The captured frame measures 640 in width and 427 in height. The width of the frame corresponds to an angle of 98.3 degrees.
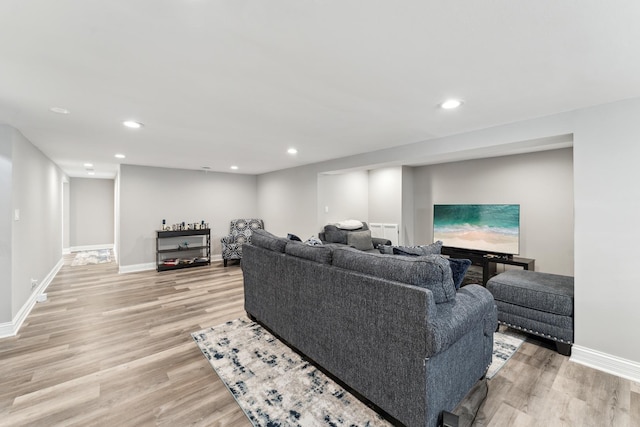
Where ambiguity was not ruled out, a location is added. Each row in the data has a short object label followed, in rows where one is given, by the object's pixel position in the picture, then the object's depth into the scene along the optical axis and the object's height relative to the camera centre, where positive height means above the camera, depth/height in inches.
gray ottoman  101.3 -36.6
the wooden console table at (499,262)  154.9 -30.0
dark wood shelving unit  233.0 -34.0
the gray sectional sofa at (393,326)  61.1 -29.8
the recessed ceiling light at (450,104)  91.6 +36.4
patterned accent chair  247.4 -22.5
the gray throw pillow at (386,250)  100.9 -14.2
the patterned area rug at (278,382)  71.4 -52.7
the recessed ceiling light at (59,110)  96.9 +36.7
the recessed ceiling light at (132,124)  113.3 +37.1
